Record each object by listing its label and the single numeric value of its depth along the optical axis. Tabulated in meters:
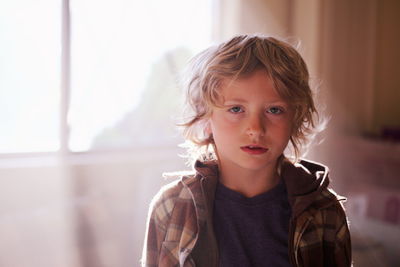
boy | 0.89
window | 1.26
